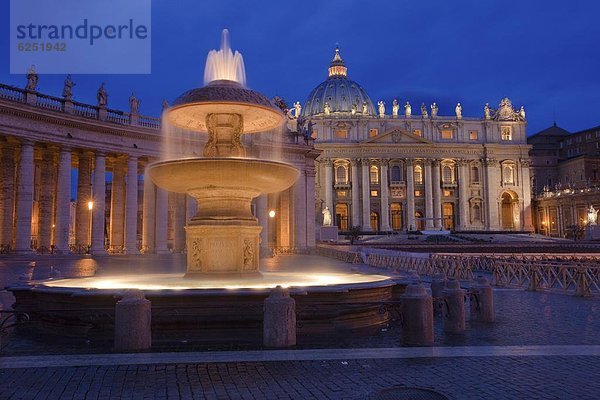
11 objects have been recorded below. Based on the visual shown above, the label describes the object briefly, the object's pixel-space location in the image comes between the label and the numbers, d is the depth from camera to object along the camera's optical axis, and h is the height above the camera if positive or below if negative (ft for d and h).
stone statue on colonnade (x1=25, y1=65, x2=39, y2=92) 108.47 +30.41
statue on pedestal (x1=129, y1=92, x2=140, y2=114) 127.91 +30.29
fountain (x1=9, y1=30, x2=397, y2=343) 32.60 -3.30
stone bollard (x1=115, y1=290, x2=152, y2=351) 29.25 -4.63
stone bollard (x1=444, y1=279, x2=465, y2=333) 35.22 -5.20
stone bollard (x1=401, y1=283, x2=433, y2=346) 31.01 -4.90
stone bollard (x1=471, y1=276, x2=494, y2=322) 39.63 -5.10
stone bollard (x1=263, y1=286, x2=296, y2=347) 30.14 -4.79
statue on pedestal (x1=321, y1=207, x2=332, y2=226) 267.22 +7.04
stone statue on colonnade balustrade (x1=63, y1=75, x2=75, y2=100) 115.24 +30.37
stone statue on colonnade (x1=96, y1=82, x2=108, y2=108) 121.70 +30.31
